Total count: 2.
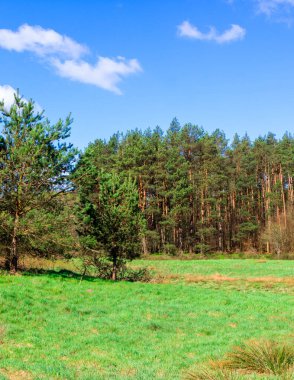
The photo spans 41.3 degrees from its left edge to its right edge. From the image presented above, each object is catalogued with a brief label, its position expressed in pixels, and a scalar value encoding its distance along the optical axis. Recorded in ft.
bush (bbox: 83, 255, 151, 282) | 81.00
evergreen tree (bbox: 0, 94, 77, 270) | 66.39
